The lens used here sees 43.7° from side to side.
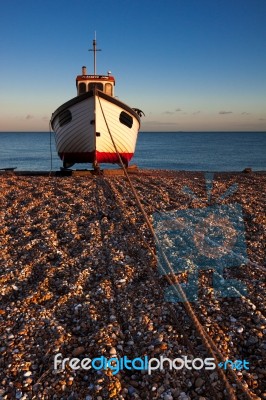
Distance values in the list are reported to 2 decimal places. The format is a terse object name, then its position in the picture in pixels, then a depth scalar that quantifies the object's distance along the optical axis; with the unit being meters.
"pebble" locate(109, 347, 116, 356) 4.14
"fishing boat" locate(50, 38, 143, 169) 16.73
